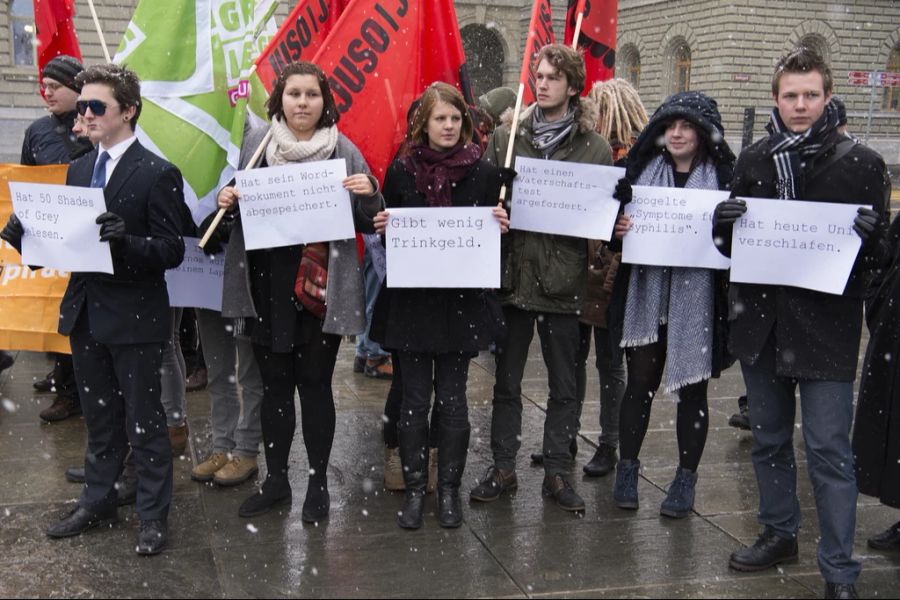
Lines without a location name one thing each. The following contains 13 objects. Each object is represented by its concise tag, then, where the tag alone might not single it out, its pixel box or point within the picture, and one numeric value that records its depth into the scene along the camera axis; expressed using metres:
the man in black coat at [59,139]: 5.57
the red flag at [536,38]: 4.79
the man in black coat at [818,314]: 3.65
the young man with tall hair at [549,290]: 4.57
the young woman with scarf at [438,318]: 4.28
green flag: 5.09
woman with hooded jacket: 4.41
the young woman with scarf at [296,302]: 4.26
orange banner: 5.86
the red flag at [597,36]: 5.25
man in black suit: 3.98
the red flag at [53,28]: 6.04
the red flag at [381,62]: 4.89
